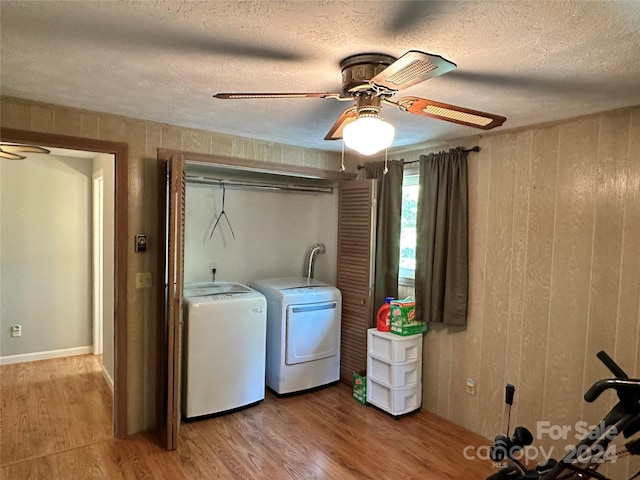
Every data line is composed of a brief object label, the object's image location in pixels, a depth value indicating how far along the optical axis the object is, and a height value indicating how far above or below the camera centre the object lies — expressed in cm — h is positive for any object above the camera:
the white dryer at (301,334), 368 -102
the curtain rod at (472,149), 309 +61
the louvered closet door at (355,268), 376 -40
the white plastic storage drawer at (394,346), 332 -100
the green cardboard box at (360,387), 361 -144
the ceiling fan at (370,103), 164 +52
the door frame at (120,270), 285 -35
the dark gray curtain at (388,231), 367 -4
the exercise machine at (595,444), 145 -81
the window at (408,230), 376 -2
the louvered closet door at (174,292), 269 -47
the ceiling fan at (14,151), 324 +56
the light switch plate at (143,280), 299 -44
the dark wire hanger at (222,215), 401 +8
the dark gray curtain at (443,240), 316 -9
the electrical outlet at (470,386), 317 -123
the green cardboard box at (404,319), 337 -77
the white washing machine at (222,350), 320 -104
